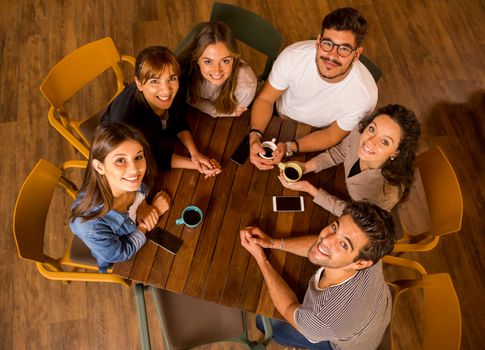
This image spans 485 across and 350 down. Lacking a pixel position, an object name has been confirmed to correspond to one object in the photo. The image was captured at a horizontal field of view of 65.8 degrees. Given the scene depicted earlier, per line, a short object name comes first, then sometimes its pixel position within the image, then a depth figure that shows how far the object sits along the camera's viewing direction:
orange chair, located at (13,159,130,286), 1.79
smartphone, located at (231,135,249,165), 2.07
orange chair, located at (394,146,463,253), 1.99
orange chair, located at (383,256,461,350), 1.74
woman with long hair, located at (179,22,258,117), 2.01
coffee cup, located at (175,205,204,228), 1.85
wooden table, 1.76
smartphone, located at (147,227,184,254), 1.81
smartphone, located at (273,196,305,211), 1.98
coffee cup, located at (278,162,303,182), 2.02
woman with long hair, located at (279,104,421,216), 1.87
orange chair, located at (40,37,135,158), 2.18
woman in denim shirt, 1.68
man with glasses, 1.95
